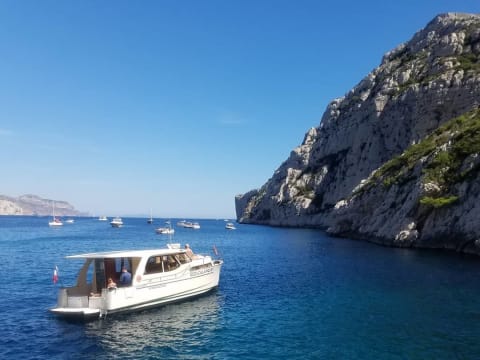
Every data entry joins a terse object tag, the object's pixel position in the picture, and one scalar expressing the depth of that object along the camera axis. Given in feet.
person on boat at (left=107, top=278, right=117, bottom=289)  87.86
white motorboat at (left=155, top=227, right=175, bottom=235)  424.46
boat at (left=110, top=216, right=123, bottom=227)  579.89
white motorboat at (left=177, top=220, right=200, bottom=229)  574.97
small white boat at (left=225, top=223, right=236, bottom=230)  540.11
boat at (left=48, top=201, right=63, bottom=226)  577.43
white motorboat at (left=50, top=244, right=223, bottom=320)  85.61
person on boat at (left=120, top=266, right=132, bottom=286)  93.45
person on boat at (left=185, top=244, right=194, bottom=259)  114.42
